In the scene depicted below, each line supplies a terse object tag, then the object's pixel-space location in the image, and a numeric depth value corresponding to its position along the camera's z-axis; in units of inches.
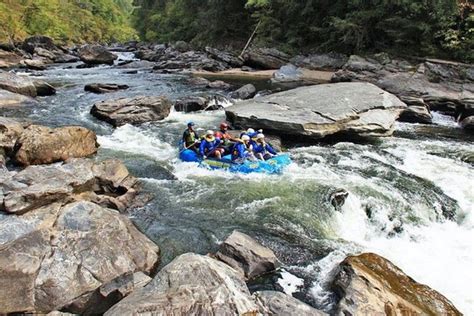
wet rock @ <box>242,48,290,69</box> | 1177.4
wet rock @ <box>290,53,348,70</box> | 1092.5
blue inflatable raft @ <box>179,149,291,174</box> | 410.9
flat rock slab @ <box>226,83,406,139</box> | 506.0
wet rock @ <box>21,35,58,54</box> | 1391.9
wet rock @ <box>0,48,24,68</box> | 1096.2
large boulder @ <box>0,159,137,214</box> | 283.9
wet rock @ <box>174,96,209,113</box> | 668.7
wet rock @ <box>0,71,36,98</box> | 674.1
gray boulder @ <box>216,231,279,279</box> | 251.6
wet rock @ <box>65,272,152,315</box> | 202.8
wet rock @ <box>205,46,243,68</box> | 1232.8
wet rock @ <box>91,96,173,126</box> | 567.7
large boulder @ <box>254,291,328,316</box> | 190.9
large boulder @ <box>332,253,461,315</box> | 211.9
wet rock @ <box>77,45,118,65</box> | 1296.8
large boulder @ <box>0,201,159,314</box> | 200.5
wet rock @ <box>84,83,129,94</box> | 777.8
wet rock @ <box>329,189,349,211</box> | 348.2
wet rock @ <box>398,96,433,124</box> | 642.2
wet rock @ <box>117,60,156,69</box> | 1259.2
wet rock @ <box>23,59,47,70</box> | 1096.2
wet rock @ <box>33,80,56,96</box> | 716.8
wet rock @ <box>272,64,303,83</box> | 984.3
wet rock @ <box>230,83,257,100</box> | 775.1
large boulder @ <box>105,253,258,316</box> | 172.1
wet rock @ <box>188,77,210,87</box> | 919.7
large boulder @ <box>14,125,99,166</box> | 387.2
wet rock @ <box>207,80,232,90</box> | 878.9
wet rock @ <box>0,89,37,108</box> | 622.8
